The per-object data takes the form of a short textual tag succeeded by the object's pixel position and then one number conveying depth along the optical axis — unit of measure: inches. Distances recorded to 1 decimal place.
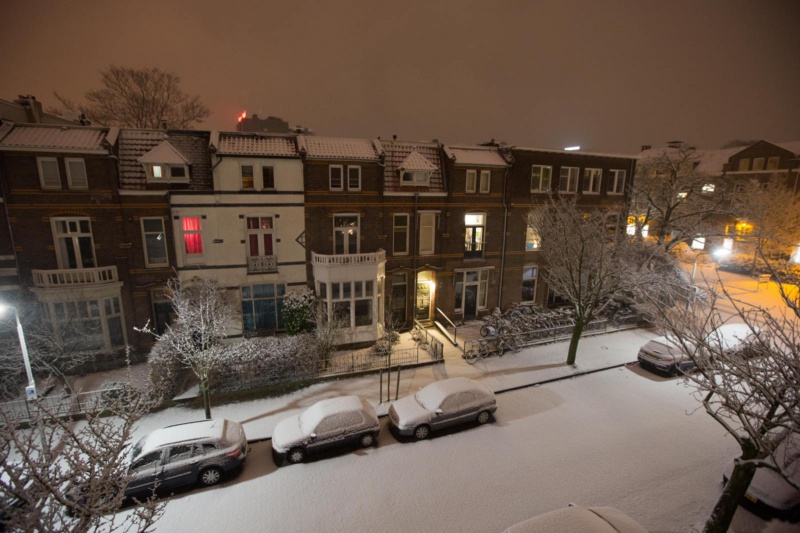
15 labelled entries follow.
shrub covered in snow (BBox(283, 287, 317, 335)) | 715.4
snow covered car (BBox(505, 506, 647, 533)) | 289.4
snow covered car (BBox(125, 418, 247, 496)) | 389.7
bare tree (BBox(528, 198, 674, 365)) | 629.3
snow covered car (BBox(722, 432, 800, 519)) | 368.2
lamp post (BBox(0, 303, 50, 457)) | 450.0
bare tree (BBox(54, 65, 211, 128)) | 1074.7
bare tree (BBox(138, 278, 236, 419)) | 505.4
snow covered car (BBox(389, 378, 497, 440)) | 490.0
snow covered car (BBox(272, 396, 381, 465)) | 447.5
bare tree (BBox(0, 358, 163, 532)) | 209.5
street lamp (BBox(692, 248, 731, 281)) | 886.4
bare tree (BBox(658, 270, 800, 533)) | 274.4
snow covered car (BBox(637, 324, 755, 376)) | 656.4
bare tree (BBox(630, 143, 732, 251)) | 868.6
